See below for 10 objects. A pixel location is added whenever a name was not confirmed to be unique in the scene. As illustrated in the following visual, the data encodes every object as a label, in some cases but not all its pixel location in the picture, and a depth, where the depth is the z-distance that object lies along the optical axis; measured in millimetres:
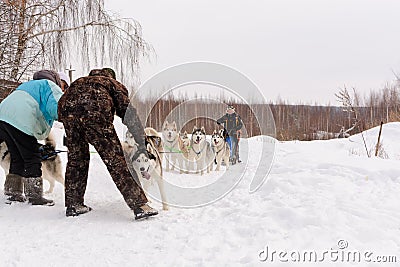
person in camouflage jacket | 3371
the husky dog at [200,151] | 6869
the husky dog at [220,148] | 7090
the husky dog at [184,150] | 6855
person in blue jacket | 3672
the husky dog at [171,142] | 7012
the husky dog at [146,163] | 3740
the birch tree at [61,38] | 6789
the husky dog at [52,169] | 4273
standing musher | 7672
